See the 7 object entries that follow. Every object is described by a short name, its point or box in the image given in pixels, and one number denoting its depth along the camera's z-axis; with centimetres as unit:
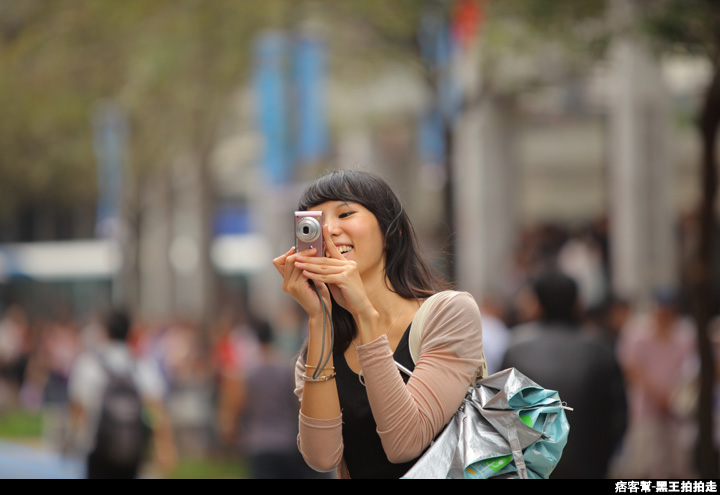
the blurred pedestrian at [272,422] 1645
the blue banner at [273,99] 2805
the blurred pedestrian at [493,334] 1931
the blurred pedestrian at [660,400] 1931
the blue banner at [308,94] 2823
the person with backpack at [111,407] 1455
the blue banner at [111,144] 4034
